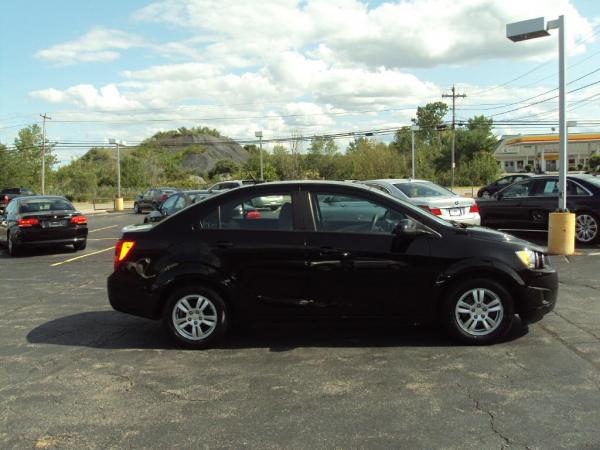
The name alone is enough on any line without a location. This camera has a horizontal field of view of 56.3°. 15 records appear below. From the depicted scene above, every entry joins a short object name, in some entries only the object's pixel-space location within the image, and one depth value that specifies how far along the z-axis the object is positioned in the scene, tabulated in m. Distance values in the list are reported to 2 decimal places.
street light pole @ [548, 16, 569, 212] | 10.99
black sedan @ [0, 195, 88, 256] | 13.02
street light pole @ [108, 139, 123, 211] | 41.42
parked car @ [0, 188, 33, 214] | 34.09
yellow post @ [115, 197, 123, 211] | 41.38
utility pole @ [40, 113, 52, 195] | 50.70
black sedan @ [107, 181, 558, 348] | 5.27
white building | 81.62
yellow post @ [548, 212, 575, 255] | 10.73
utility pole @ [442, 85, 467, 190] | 59.84
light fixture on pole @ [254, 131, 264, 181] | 43.47
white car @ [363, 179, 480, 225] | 11.60
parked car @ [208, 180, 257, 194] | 29.47
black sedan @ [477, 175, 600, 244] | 11.96
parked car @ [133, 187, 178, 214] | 34.41
